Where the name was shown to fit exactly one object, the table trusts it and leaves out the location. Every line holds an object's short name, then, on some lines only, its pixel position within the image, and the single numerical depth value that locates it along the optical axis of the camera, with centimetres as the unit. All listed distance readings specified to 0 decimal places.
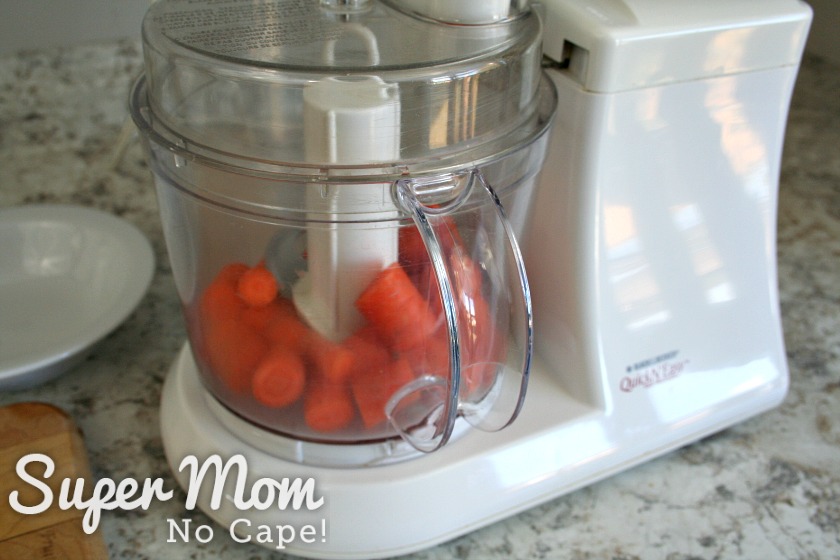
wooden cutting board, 44
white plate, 60
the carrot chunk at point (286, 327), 43
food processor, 40
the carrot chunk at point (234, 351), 45
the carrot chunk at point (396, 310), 42
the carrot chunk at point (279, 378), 44
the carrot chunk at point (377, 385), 45
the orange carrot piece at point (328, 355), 44
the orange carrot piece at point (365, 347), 44
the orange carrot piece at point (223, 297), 45
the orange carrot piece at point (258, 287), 43
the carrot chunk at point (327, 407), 45
